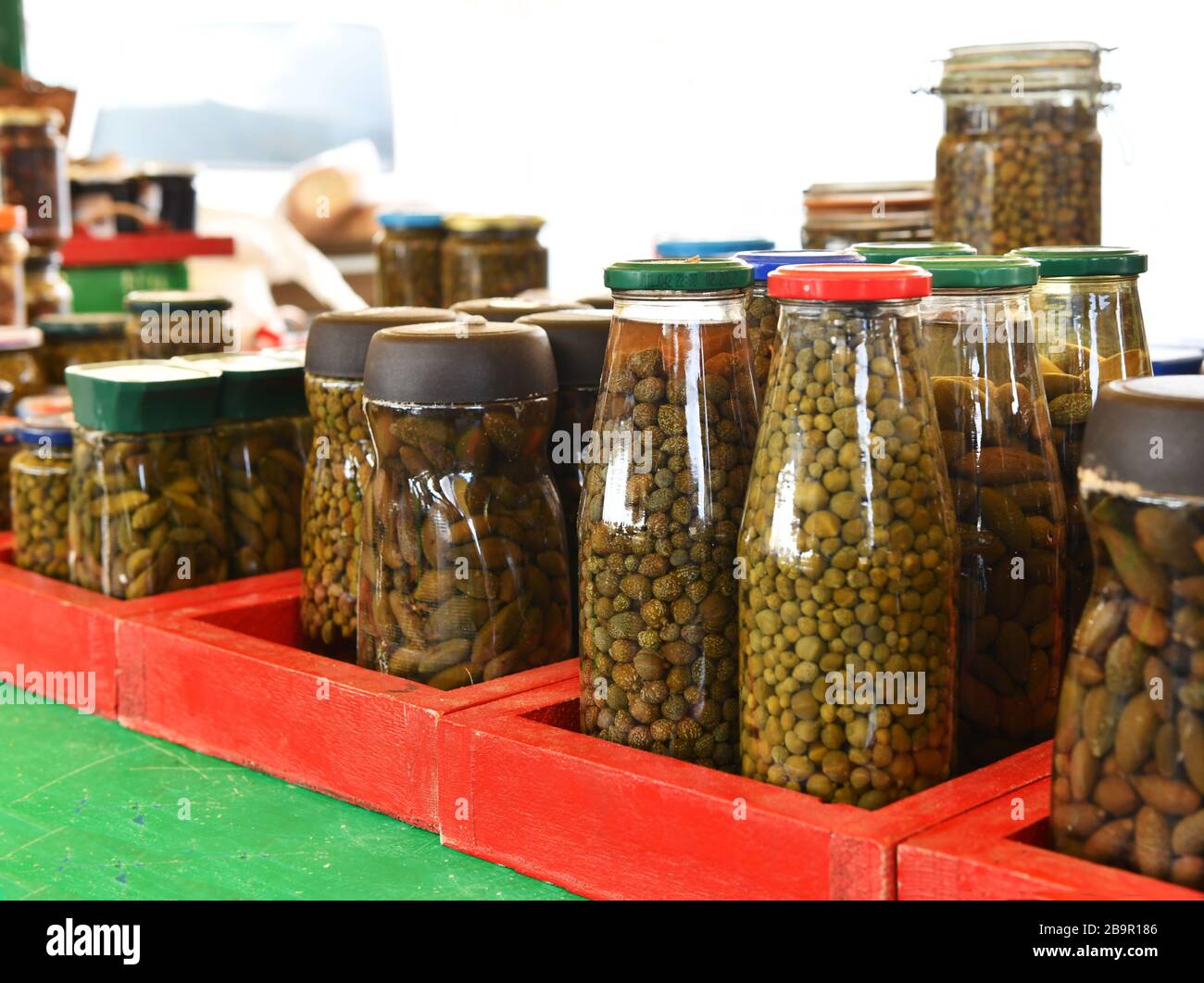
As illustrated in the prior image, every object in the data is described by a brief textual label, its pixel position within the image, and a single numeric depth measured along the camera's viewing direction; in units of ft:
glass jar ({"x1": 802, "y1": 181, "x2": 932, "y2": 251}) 5.22
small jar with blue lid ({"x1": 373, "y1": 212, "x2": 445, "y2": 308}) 5.79
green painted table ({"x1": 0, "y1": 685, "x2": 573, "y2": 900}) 2.81
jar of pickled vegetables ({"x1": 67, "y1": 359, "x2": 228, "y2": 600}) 3.93
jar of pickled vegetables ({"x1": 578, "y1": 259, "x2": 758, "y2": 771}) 2.78
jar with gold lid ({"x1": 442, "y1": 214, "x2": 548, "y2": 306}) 5.54
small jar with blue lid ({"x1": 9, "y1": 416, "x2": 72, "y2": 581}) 4.26
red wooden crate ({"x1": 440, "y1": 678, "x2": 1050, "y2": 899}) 2.41
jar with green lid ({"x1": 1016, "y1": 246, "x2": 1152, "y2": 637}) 2.99
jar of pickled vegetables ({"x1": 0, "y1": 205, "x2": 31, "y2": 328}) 6.37
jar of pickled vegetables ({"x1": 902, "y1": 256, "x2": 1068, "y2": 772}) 2.79
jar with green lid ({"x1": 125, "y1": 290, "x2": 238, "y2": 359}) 4.99
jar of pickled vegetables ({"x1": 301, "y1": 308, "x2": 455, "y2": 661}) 3.67
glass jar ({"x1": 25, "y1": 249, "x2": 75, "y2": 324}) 7.02
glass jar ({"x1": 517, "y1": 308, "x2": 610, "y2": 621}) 3.56
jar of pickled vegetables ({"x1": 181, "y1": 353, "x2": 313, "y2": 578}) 4.13
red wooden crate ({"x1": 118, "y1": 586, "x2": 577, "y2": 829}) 3.08
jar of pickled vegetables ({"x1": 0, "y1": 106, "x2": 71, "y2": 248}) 7.20
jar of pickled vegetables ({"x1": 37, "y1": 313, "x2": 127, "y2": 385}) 5.75
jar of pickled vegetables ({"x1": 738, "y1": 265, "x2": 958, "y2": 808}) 2.50
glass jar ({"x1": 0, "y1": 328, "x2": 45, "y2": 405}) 5.55
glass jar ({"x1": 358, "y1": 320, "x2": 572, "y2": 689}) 3.18
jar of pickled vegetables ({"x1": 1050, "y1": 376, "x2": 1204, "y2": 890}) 2.13
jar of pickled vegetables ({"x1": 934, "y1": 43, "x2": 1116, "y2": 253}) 4.86
